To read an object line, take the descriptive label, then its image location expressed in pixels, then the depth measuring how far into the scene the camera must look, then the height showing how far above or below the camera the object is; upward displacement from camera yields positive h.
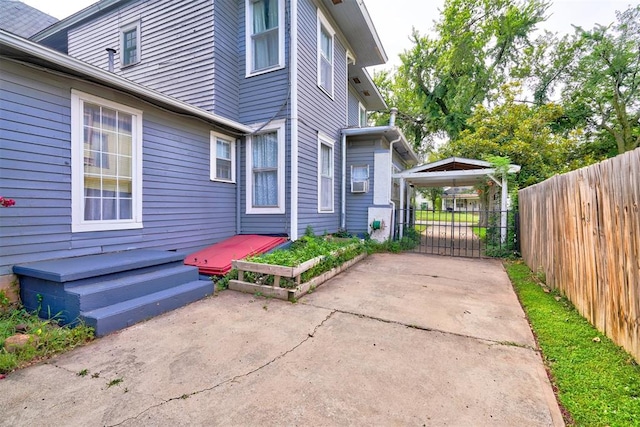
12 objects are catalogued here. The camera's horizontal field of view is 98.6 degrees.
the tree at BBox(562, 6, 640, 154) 14.52 +7.20
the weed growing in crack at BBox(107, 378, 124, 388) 2.17 -1.35
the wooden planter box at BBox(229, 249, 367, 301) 4.21 -1.13
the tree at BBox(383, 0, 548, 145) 16.12 +9.93
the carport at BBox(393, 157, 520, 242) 7.70 +1.24
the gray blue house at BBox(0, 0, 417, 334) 3.53 +1.58
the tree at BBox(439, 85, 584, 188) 10.11 +3.08
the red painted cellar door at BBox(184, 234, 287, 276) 4.93 -0.77
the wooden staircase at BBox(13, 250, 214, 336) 2.99 -0.92
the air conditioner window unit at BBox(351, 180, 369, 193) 8.62 +0.84
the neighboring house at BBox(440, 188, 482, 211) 38.16 +2.24
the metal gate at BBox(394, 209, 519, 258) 7.48 -0.74
